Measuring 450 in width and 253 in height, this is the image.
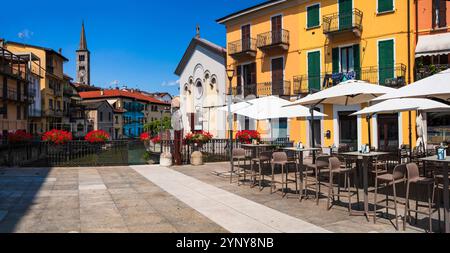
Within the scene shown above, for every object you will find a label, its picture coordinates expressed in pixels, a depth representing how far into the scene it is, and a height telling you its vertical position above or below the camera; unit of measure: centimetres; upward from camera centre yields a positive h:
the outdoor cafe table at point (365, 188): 600 -94
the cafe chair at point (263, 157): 942 -65
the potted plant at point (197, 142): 1509 -39
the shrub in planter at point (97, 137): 1426 -14
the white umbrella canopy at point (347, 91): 810 +96
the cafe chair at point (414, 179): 532 -72
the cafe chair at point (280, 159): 818 -61
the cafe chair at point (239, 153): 995 -57
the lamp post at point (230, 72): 1270 +215
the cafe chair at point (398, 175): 544 -66
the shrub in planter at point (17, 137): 1382 -12
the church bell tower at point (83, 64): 10031 +1990
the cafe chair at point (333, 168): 671 -68
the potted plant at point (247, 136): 1544 -14
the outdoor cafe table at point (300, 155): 796 -51
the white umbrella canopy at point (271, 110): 1133 +74
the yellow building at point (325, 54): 1920 +494
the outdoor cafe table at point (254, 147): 1158 -49
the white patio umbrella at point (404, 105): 869 +68
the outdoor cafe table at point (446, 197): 483 -89
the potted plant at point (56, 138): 1380 -17
